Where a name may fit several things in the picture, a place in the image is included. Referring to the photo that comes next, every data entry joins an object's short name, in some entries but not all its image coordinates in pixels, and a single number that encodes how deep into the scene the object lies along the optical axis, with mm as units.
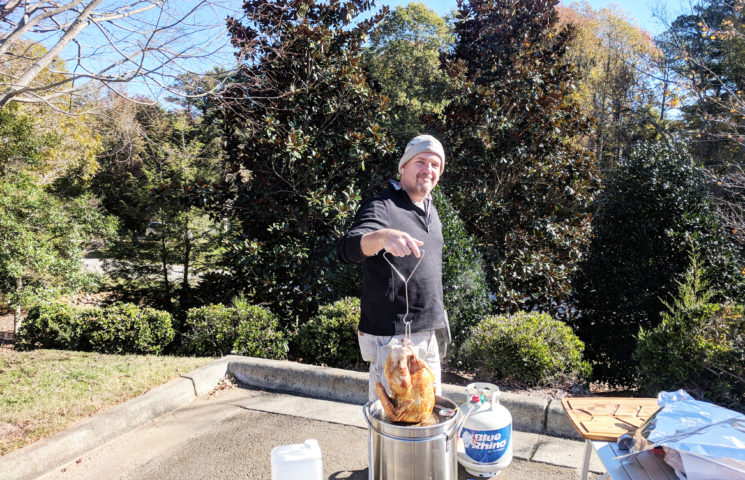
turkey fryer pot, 1771
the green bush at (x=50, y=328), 6305
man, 2377
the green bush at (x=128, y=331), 6008
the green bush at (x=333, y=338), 5172
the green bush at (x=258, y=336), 5379
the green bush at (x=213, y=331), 5480
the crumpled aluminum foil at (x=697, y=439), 1730
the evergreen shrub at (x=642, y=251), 5461
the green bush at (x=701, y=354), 3793
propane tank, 2748
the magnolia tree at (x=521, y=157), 6398
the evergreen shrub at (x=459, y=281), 5324
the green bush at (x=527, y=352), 4426
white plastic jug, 1586
